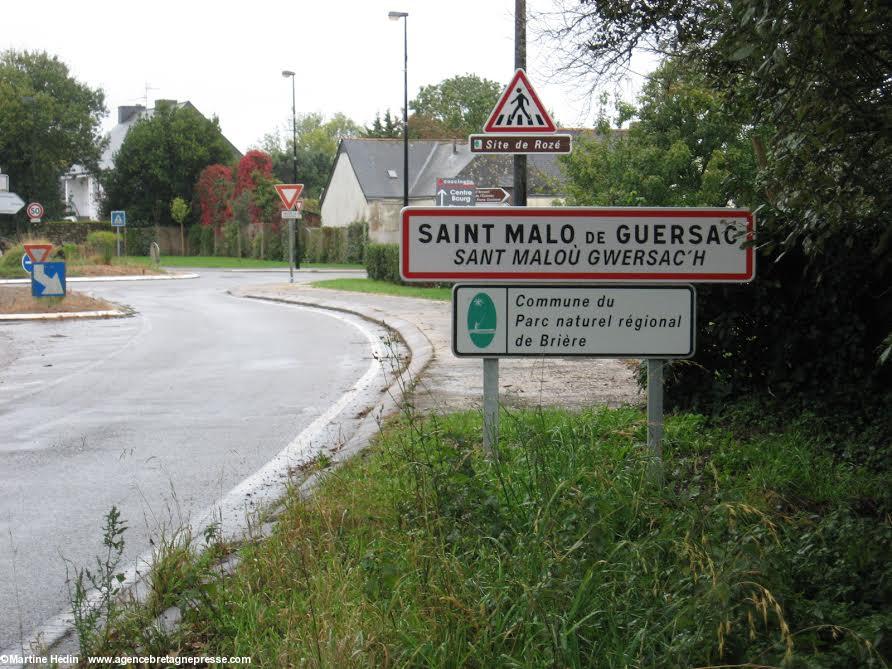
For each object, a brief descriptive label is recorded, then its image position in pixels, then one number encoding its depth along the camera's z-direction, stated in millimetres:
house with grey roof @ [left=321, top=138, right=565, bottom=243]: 59125
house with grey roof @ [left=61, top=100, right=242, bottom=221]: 95125
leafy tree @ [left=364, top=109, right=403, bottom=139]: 89812
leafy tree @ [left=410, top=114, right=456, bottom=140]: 83562
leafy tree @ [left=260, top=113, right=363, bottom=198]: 83438
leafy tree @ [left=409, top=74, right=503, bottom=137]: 92500
